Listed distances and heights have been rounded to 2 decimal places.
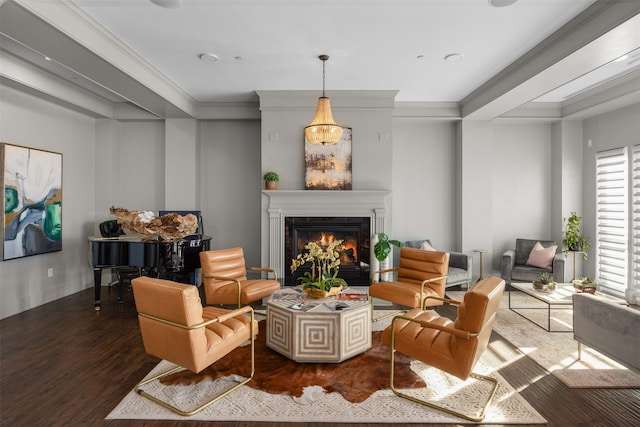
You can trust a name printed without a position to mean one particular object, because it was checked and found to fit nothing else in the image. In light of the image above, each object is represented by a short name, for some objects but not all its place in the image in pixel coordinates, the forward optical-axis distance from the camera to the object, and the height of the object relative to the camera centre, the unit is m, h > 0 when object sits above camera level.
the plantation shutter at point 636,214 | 5.34 +0.00
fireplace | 5.79 +0.04
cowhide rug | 2.90 -1.42
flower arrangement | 3.68 -0.74
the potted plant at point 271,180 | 5.68 +0.54
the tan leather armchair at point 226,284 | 4.21 -0.87
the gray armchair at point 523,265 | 5.71 -0.88
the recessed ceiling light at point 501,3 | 3.18 +1.90
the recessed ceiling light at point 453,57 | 4.36 +1.95
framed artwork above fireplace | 5.85 +0.76
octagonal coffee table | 3.27 -1.12
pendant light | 4.34 +1.05
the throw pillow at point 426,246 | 6.23 -0.57
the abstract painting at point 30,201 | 4.71 +0.16
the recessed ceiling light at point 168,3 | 3.18 +1.90
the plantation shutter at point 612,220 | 5.59 -0.10
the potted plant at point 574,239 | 6.13 -0.44
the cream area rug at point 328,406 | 2.52 -1.44
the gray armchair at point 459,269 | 5.68 -0.92
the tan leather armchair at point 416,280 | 4.13 -0.84
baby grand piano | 4.51 -0.54
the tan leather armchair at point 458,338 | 2.49 -0.96
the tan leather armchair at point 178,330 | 2.52 -0.87
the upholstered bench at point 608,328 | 2.64 -0.94
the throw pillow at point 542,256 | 5.89 -0.71
